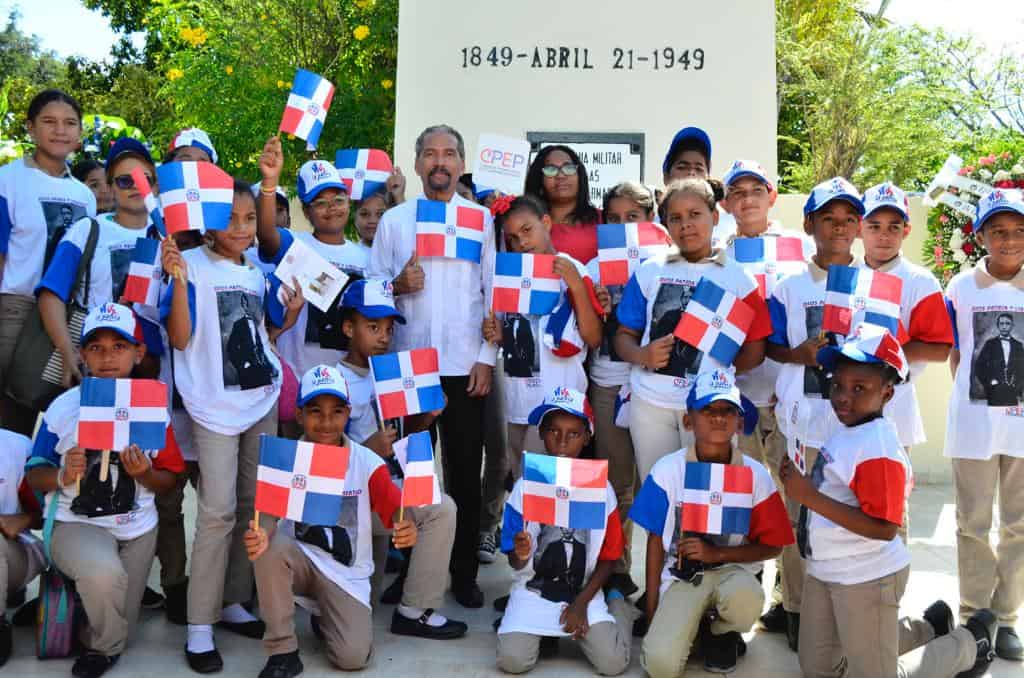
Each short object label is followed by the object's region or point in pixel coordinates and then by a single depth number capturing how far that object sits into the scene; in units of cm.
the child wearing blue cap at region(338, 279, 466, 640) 440
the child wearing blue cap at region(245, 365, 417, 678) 398
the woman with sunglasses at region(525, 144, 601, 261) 499
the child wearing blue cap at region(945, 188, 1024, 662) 434
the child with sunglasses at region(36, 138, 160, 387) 451
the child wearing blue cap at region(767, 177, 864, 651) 429
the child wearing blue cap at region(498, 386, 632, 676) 406
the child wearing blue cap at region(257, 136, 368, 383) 484
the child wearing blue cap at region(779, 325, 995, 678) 362
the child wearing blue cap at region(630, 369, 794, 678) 407
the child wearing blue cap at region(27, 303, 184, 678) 400
